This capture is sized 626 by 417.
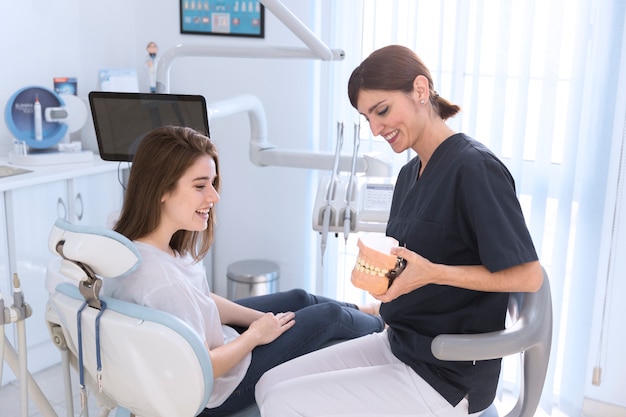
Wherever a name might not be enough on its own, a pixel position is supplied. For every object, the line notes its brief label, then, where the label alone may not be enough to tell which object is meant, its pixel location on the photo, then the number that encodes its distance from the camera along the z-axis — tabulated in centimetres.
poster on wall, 310
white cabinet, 262
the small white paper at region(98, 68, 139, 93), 316
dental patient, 157
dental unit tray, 212
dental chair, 139
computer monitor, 205
